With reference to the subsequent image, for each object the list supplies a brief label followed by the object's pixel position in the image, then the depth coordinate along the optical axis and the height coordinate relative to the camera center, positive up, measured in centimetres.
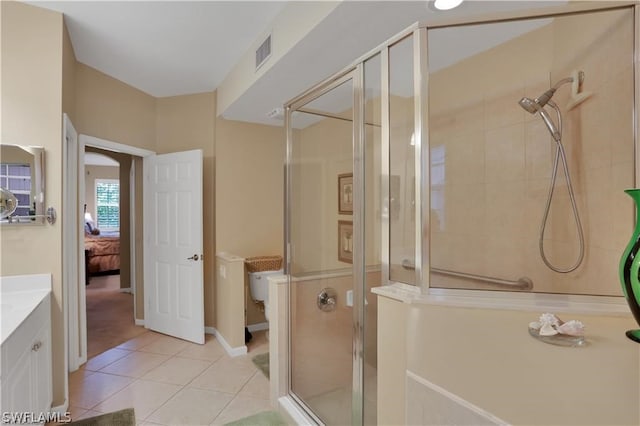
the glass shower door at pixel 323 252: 189 -29
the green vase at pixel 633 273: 88 -19
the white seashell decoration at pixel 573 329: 88 -34
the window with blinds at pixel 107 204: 822 +18
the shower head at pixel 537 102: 163 +57
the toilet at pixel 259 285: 338 -81
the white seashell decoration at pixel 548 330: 90 -35
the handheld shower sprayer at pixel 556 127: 154 +44
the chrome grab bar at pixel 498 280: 165 -40
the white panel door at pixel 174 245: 324 -37
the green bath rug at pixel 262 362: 275 -141
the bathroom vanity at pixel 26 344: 134 -66
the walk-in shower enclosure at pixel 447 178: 132 +17
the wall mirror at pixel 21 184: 194 +17
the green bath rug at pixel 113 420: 201 -137
